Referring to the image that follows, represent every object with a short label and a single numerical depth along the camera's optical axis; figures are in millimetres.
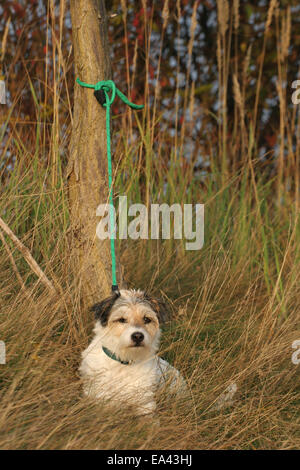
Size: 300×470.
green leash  3641
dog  3170
